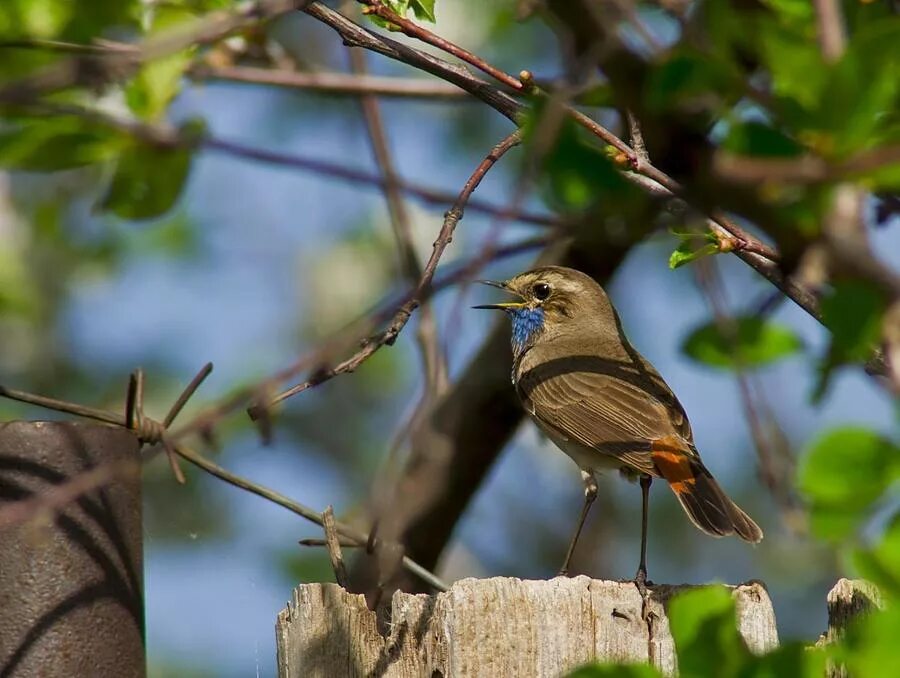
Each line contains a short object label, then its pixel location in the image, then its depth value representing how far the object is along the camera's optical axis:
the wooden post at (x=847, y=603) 6.16
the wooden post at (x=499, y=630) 5.98
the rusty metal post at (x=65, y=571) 6.16
